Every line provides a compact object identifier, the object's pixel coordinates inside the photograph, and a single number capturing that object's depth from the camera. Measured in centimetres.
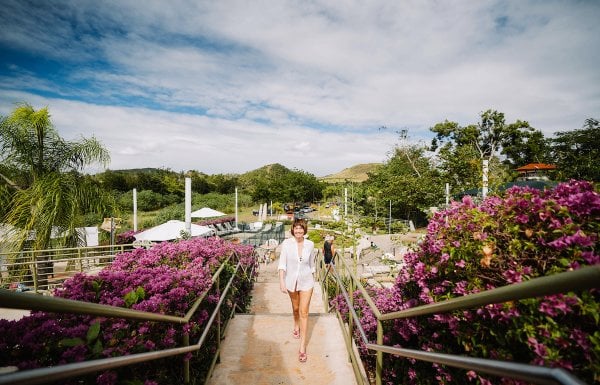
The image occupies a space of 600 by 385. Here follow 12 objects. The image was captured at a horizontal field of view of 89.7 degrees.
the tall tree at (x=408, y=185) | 2673
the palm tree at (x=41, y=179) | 758
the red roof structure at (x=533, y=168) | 2775
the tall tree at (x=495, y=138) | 3497
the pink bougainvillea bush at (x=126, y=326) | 199
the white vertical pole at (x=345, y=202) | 708
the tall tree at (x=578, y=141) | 3516
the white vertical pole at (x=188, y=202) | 748
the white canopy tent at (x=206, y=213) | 1880
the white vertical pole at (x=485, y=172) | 490
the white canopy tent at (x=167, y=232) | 1168
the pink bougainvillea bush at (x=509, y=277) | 156
